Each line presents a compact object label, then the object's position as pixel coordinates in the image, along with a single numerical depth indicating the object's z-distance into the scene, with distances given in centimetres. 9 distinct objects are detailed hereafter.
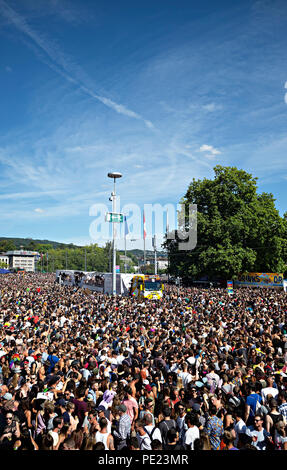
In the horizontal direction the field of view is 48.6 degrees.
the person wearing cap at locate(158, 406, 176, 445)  512
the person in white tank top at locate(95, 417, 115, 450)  491
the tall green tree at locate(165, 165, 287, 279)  3794
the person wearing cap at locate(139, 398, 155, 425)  553
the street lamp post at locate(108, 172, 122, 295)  3035
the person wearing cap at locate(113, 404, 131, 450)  519
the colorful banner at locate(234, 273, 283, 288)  3581
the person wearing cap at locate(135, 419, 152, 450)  472
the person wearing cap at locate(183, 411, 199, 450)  489
